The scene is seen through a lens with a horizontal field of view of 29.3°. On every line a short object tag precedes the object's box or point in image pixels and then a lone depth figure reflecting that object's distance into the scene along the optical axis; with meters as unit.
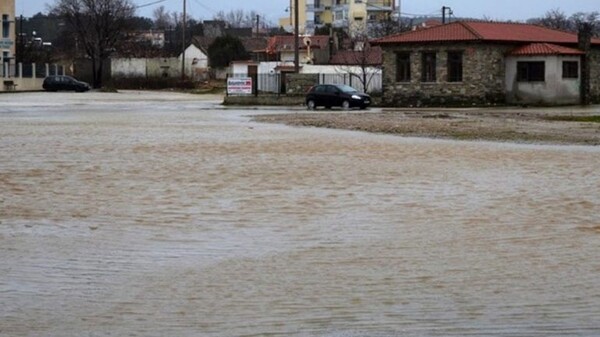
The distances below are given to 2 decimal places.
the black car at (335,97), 58.09
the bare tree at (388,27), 121.44
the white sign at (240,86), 70.06
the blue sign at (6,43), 103.44
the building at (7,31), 103.12
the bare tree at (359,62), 73.75
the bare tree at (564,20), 129.25
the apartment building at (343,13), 151.69
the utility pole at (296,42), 67.83
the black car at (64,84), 97.62
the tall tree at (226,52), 121.12
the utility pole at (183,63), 113.62
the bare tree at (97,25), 116.88
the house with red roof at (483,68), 60.28
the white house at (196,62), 122.19
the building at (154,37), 154.41
